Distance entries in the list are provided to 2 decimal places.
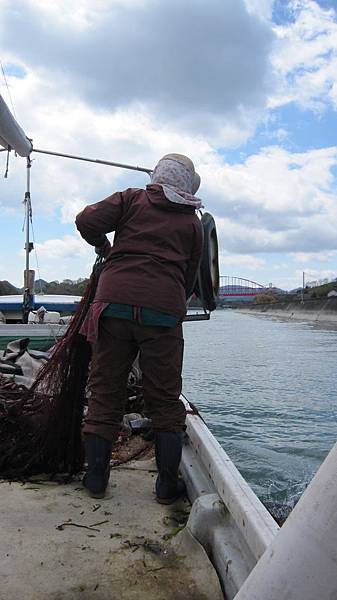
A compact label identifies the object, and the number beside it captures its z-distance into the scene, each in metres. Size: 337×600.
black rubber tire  3.22
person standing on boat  2.64
